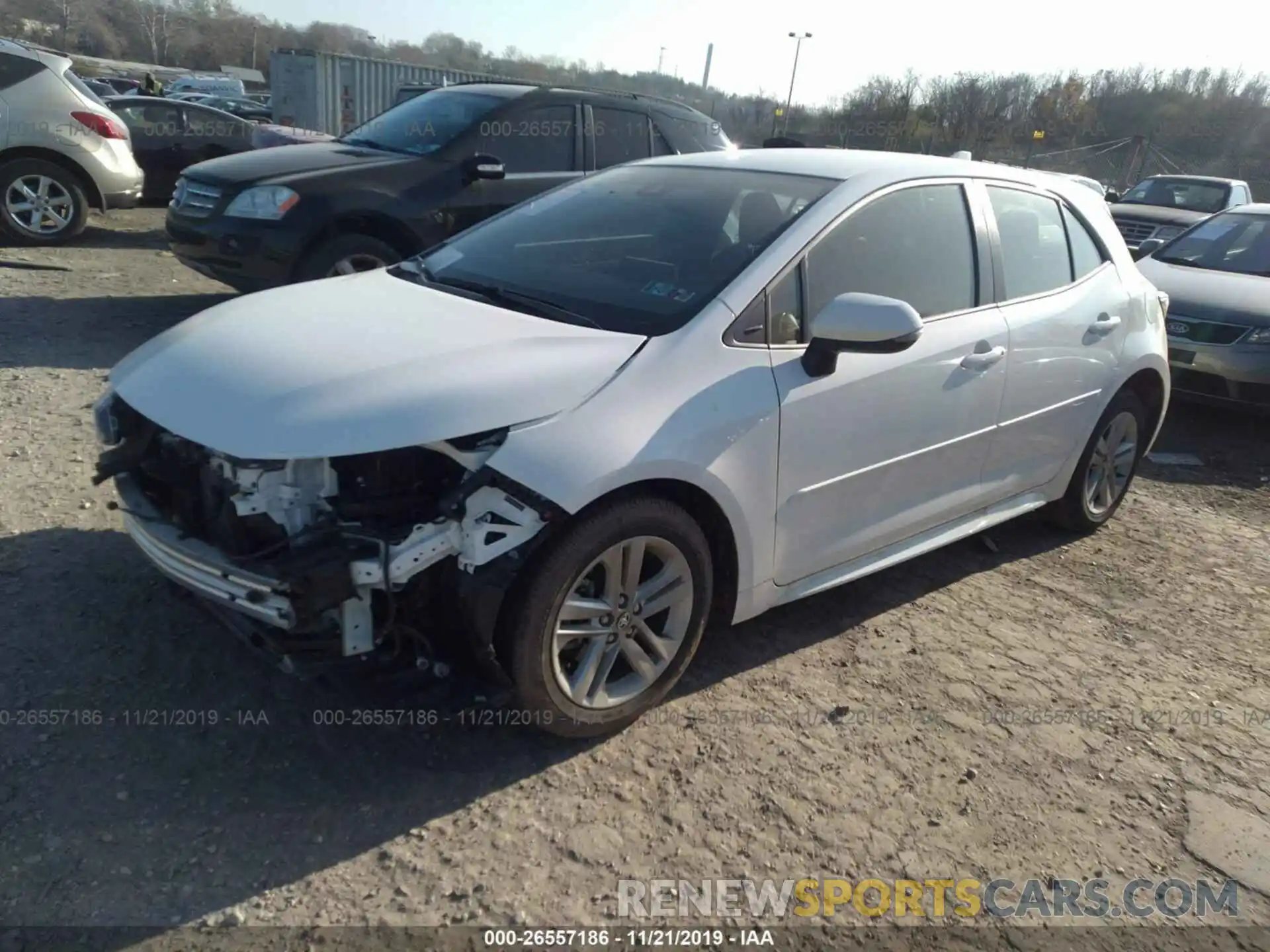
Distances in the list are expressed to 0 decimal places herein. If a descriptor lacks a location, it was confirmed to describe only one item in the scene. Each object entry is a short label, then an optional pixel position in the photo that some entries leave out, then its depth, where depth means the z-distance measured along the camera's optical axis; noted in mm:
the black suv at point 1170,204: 13492
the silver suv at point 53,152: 8742
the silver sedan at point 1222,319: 6910
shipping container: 21094
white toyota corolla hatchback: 2527
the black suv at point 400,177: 6352
